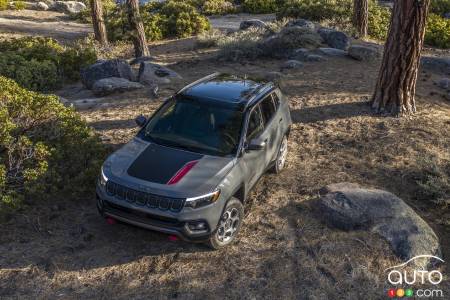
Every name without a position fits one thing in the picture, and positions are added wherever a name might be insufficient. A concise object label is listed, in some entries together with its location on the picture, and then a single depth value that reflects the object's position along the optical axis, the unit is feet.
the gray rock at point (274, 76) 43.60
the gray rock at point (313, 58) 48.87
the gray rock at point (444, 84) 42.09
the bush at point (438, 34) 65.21
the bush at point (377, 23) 66.90
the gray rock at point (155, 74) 42.83
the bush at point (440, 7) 84.48
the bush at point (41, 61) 42.78
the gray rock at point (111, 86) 40.27
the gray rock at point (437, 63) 47.91
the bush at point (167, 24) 71.46
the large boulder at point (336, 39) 52.60
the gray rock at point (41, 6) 98.12
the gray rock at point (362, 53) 49.32
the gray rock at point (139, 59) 53.25
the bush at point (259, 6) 95.66
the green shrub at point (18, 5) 92.43
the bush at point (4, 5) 89.56
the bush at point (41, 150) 22.25
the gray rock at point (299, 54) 49.70
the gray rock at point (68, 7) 98.86
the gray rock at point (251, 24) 65.57
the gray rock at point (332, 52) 50.39
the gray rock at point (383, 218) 20.70
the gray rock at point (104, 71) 42.57
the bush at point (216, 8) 96.22
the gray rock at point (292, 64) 46.79
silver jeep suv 18.40
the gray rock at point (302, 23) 57.34
